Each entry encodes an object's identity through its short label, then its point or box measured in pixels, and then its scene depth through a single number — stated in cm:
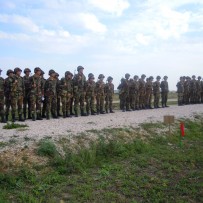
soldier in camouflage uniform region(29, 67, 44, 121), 1396
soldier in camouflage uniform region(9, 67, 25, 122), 1343
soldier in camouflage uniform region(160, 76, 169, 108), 2316
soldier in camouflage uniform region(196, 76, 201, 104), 2695
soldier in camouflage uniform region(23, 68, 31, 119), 1415
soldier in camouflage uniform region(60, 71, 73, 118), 1525
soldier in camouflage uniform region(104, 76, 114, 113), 1842
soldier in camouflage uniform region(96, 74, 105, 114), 1773
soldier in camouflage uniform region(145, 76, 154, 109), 2188
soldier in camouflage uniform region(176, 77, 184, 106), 2534
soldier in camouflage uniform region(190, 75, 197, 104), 2644
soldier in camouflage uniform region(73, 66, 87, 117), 1584
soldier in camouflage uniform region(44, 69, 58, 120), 1455
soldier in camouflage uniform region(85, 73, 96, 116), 1673
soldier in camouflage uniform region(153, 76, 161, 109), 2255
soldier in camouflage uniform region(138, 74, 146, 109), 2131
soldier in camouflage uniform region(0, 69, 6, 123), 1352
